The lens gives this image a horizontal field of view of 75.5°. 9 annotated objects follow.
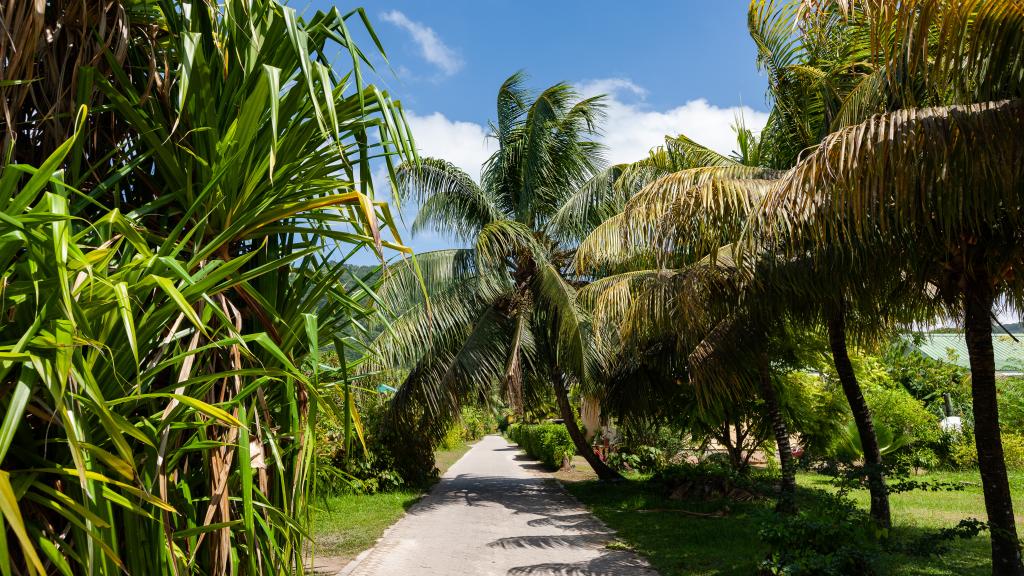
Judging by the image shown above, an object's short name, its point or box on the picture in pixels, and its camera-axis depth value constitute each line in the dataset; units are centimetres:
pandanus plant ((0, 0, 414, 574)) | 179
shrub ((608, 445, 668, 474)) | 1867
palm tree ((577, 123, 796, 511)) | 666
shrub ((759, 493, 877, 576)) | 566
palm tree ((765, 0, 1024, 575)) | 434
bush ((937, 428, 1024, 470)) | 1673
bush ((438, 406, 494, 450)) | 3095
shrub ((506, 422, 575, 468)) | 2145
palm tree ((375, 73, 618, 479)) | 1412
